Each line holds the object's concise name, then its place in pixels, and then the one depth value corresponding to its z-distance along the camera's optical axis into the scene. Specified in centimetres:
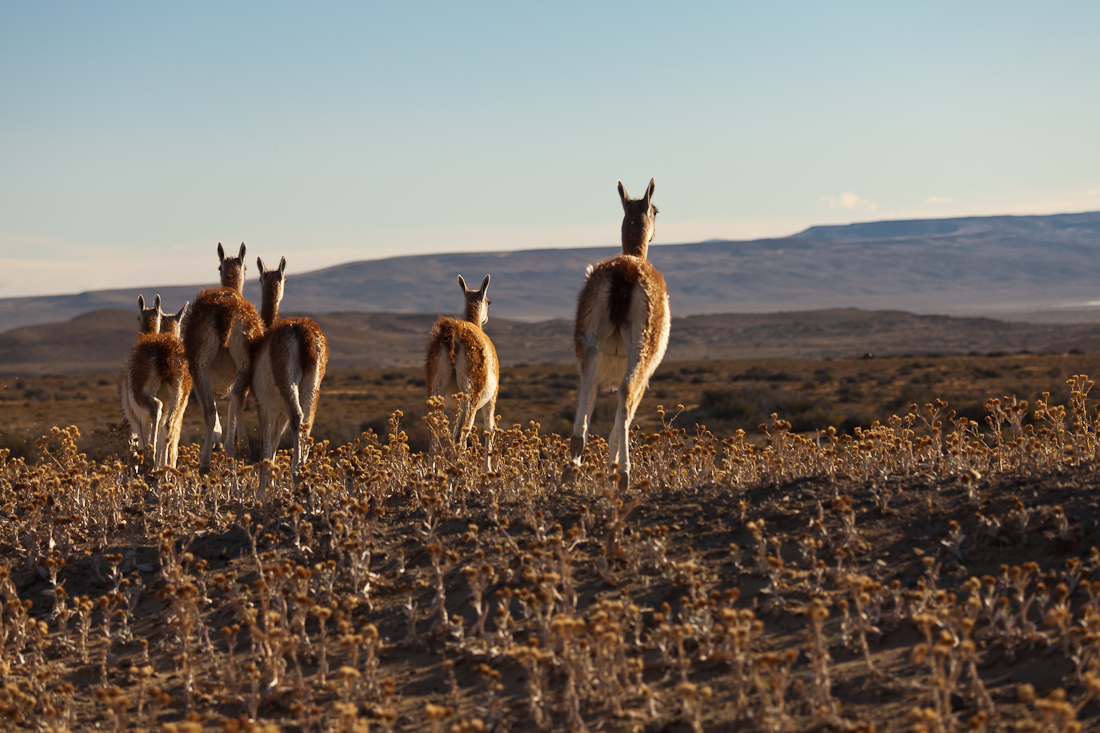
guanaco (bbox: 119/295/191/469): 2111
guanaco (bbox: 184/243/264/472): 2006
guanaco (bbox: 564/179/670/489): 1534
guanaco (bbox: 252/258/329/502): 1861
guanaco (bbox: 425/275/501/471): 1892
